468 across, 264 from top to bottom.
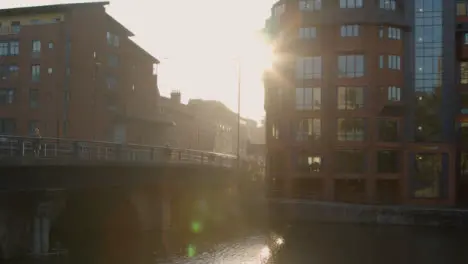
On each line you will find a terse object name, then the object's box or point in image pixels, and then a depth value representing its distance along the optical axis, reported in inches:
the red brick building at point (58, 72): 2982.3
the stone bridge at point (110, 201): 1321.4
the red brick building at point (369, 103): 2800.2
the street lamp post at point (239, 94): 2876.7
